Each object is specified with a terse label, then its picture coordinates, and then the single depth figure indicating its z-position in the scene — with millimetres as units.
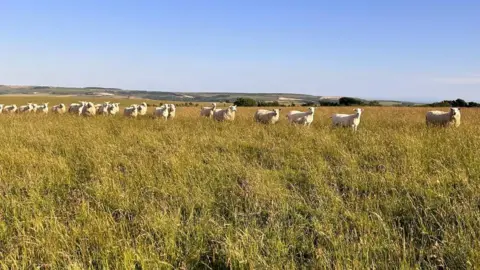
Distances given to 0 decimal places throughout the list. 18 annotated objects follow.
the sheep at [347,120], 13367
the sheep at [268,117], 16384
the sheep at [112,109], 22997
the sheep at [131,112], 20244
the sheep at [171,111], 19909
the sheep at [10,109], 27125
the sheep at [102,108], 22948
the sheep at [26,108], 26847
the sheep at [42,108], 27173
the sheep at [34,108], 26741
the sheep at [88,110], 22431
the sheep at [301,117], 14930
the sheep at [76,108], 23173
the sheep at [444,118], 13227
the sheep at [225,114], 17328
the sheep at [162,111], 19338
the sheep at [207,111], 21008
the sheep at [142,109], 23256
